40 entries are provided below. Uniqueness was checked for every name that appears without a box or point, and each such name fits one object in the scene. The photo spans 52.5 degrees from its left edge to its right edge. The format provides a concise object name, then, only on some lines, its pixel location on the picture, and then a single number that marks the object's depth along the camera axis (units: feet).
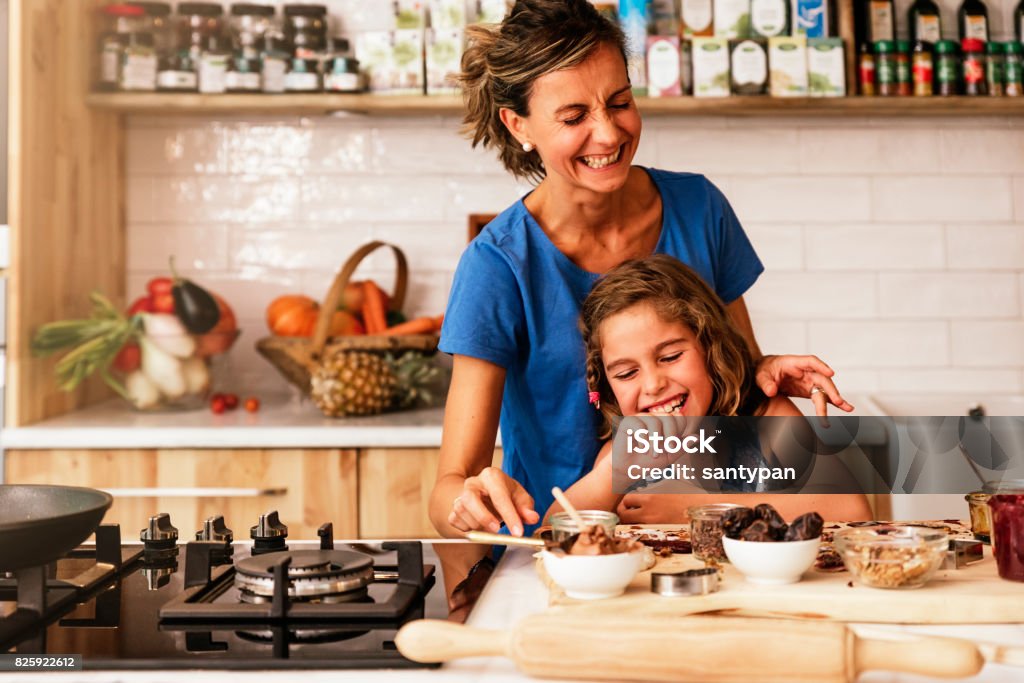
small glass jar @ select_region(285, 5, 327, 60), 9.78
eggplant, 9.32
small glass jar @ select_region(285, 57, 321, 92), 9.56
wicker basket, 9.05
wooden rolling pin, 2.78
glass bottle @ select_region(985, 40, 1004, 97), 9.59
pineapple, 8.80
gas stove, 3.18
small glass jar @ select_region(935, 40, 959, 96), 9.51
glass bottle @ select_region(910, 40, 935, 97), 9.51
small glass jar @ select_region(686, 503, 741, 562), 3.87
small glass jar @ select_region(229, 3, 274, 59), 9.86
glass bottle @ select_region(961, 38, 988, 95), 9.55
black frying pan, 3.34
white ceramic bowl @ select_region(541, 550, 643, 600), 3.38
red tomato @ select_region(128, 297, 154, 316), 9.51
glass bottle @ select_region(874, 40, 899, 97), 9.48
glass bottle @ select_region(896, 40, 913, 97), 9.50
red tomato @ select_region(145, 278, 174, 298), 9.43
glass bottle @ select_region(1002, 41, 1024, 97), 9.56
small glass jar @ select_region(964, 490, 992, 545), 4.33
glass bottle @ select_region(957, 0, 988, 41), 9.81
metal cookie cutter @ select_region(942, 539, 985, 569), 3.84
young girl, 5.69
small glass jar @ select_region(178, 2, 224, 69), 9.87
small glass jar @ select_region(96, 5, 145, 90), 9.69
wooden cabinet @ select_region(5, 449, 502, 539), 8.33
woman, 5.45
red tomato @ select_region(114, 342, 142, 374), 9.23
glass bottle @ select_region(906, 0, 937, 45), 9.75
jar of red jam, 3.60
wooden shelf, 9.44
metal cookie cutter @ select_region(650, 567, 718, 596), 3.47
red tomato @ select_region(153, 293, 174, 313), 9.37
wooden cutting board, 3.39
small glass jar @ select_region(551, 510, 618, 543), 3.67
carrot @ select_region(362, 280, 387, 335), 9.57
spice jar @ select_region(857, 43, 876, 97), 9.51
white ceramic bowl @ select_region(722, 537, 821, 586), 3.47
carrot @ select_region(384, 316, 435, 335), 9.42
